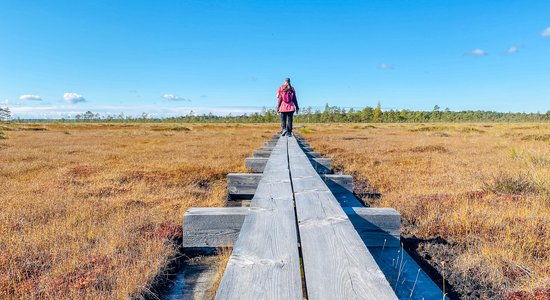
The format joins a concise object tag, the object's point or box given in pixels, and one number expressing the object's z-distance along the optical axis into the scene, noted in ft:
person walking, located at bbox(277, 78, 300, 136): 32.60
